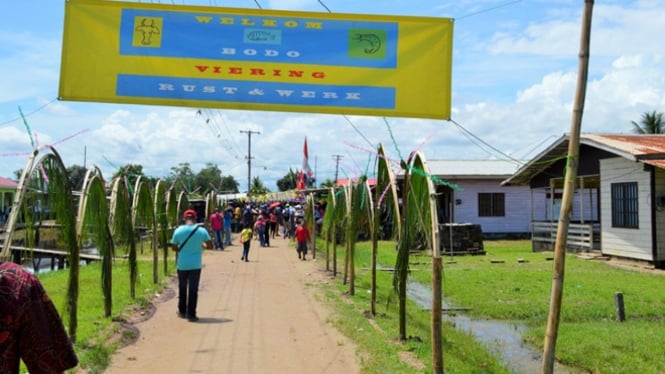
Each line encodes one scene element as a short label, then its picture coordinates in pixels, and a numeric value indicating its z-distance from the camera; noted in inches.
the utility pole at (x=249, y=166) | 2431.7
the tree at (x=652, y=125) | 1547.7
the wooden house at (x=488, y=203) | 1139.9
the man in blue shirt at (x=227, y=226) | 997.4
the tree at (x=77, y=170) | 1902.7
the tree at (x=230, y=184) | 3803.4
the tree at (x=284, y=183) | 3191.4
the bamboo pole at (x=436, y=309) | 236.1
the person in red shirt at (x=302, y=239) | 760.3
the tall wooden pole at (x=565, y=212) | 205.6
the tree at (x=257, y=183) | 2888.3
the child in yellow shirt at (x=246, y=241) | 702.0
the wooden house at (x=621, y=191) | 639.1
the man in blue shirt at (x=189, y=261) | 368.2
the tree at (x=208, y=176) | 3452.3
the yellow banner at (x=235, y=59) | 287.4
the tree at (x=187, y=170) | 2667.1
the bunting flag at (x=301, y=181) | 1332.4
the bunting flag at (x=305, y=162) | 1322.6
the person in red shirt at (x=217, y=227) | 875.4
